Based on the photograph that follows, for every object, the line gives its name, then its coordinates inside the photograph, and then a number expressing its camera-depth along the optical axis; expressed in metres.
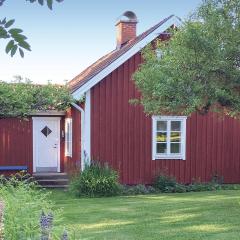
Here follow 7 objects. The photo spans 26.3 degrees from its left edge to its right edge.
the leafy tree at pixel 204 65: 11.27
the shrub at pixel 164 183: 17.28
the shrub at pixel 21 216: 6.01
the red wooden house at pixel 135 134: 17.22
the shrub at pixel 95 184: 15.70
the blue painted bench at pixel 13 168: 19.20
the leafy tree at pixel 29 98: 17.02
